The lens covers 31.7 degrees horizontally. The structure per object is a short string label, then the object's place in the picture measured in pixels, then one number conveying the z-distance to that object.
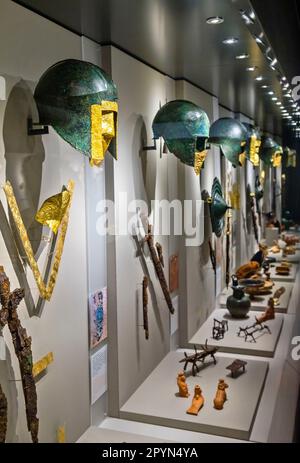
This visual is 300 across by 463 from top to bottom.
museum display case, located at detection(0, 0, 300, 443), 2.33
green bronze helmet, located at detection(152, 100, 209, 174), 3.40
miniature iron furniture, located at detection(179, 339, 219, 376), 3.88
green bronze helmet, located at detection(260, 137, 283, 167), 4.66
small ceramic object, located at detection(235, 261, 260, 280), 6.07
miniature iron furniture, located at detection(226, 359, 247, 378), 3.84
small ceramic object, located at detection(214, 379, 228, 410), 3.31
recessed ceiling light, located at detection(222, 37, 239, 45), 3.47
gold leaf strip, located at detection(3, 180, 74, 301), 2.27
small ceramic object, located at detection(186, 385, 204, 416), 3.25
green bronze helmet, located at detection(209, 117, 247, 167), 4.39
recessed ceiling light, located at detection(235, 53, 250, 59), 3.90
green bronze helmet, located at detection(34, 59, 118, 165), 2.25
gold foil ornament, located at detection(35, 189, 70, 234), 2.43
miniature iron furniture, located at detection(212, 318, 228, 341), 4.57
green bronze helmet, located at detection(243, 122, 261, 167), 5.11
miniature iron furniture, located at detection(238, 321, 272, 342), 4.64
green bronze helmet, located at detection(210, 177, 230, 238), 4.99
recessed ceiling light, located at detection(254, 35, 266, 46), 3.32
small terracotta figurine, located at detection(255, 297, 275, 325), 5.07
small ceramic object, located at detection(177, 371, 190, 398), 3.47
